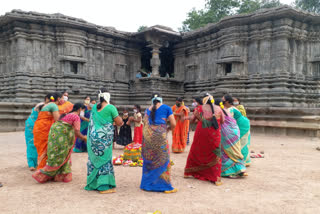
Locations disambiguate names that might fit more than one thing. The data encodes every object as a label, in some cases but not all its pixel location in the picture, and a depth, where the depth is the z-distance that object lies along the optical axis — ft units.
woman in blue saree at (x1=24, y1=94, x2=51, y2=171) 17.03
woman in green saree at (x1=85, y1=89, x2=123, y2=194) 12.54
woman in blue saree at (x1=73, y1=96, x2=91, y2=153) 23.76
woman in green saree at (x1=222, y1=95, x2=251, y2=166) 16.98
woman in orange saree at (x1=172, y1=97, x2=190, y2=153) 24.30
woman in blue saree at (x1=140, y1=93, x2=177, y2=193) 12.82
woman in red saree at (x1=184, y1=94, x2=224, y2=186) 14.46
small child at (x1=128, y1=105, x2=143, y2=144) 24.47
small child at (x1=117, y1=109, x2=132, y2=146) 25.48
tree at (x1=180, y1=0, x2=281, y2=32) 80.48
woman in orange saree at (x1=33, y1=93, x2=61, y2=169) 15.28
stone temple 37.06
